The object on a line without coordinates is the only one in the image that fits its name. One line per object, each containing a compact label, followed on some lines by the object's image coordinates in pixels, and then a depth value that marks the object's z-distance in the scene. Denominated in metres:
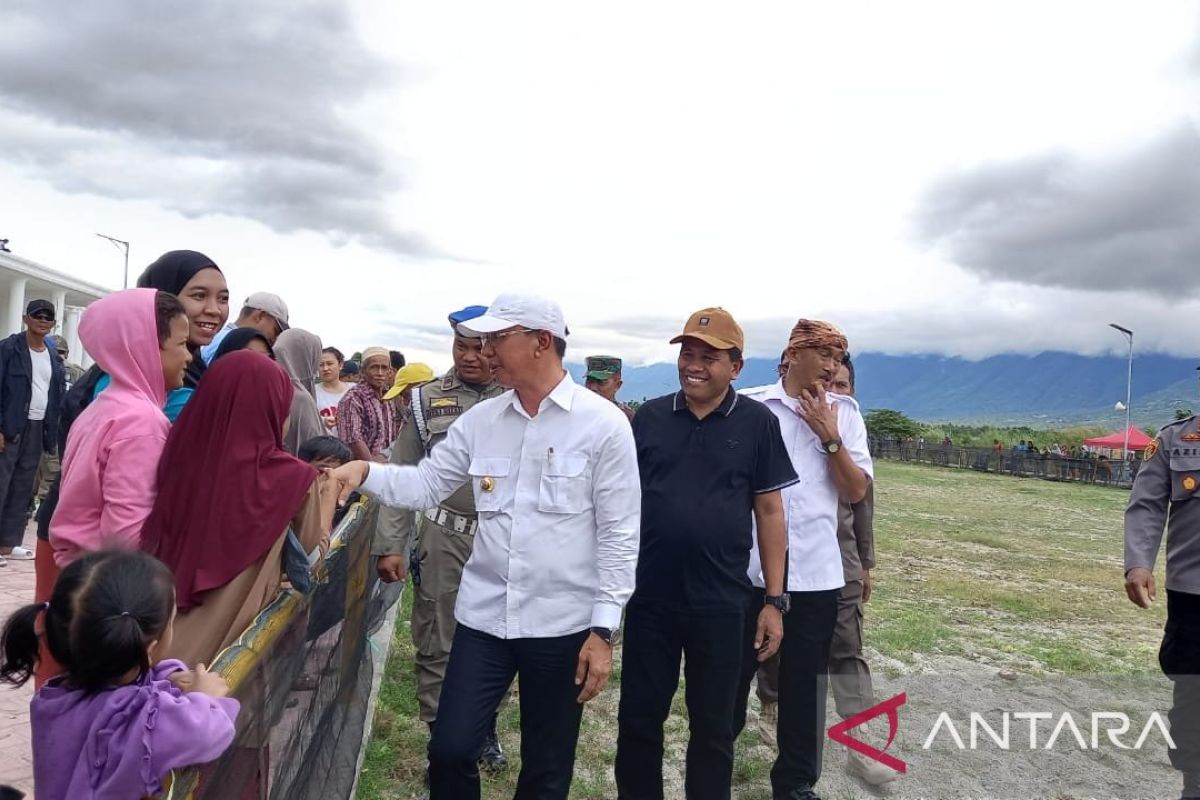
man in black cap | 6.70
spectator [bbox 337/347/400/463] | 5.69
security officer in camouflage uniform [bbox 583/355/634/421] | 6.97
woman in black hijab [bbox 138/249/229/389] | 2.88
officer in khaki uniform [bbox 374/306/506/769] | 3.74
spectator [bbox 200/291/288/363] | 4.11
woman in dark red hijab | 2.10
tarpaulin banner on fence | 1.95
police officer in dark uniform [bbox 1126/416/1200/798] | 3.50
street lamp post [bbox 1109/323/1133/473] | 32.41
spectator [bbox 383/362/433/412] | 4.89
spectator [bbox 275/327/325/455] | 3.60
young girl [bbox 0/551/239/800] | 1.60
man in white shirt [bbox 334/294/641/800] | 2.62
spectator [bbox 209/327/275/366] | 3.17
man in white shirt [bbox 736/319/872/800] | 3.52
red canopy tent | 33.64
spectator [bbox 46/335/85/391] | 10.12
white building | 21.06
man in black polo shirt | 3.09
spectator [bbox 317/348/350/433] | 7.23
